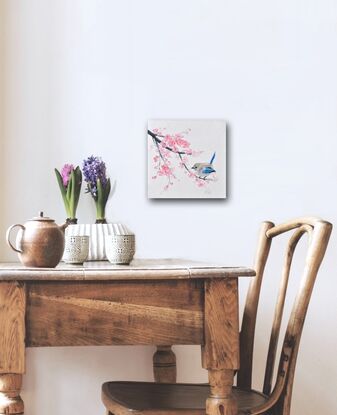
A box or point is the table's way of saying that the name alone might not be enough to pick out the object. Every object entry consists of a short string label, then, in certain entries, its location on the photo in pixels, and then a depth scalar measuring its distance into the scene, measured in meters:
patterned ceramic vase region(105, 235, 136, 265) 1.68
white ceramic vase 1.88
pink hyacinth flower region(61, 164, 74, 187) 2.07
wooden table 1.44
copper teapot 1.56
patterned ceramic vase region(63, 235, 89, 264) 1.67
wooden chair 1.57
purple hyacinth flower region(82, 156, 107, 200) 2.07
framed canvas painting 2.22
